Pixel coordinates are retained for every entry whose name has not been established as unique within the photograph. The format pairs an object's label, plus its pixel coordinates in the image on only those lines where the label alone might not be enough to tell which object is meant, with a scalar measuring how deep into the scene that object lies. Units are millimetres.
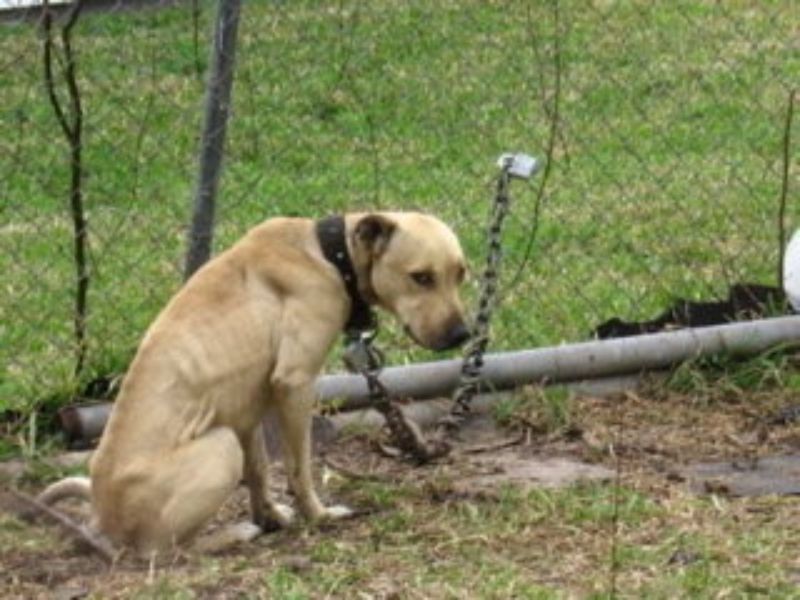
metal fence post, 13148
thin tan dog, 11234
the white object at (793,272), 14655
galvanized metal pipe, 13789
